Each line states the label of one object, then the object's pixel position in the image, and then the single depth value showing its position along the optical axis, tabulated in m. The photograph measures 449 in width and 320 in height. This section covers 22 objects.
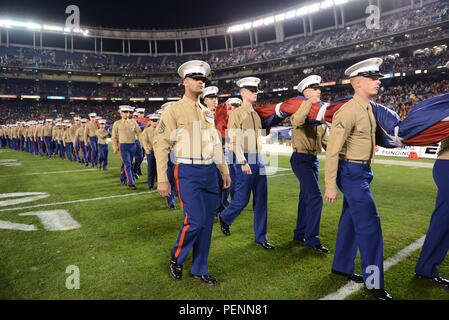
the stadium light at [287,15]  43.53
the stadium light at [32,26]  49.56
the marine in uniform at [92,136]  12.17
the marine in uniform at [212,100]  6.19
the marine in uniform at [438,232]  2.84
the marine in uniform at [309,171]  3.88
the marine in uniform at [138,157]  10.16
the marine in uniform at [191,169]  3.03
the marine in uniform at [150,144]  8.05
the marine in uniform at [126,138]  8.41
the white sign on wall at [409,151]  14.22
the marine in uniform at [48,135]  18.05
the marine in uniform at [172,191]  6.15
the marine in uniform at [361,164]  2.76
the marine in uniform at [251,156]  4.07
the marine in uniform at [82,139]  13.40
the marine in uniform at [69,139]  15.37
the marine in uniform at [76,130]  13.98
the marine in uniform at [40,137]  18.71
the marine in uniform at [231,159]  5.82
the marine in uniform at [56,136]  16.89
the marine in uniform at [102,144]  11.09
